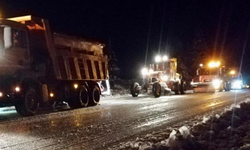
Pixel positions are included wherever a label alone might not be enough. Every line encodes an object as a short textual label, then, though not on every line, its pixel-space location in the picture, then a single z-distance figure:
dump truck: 12.63
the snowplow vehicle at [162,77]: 26.22
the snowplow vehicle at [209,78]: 30.88
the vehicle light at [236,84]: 39.61
